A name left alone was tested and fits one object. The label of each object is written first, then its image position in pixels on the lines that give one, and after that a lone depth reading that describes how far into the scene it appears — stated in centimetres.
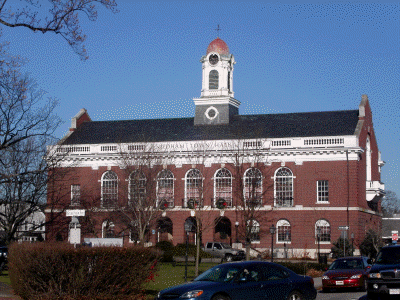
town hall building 6084
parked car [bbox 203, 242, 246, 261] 5694
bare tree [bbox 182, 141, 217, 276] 6391
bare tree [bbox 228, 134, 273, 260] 5894
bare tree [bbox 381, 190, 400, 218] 13888
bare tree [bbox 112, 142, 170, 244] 5634
